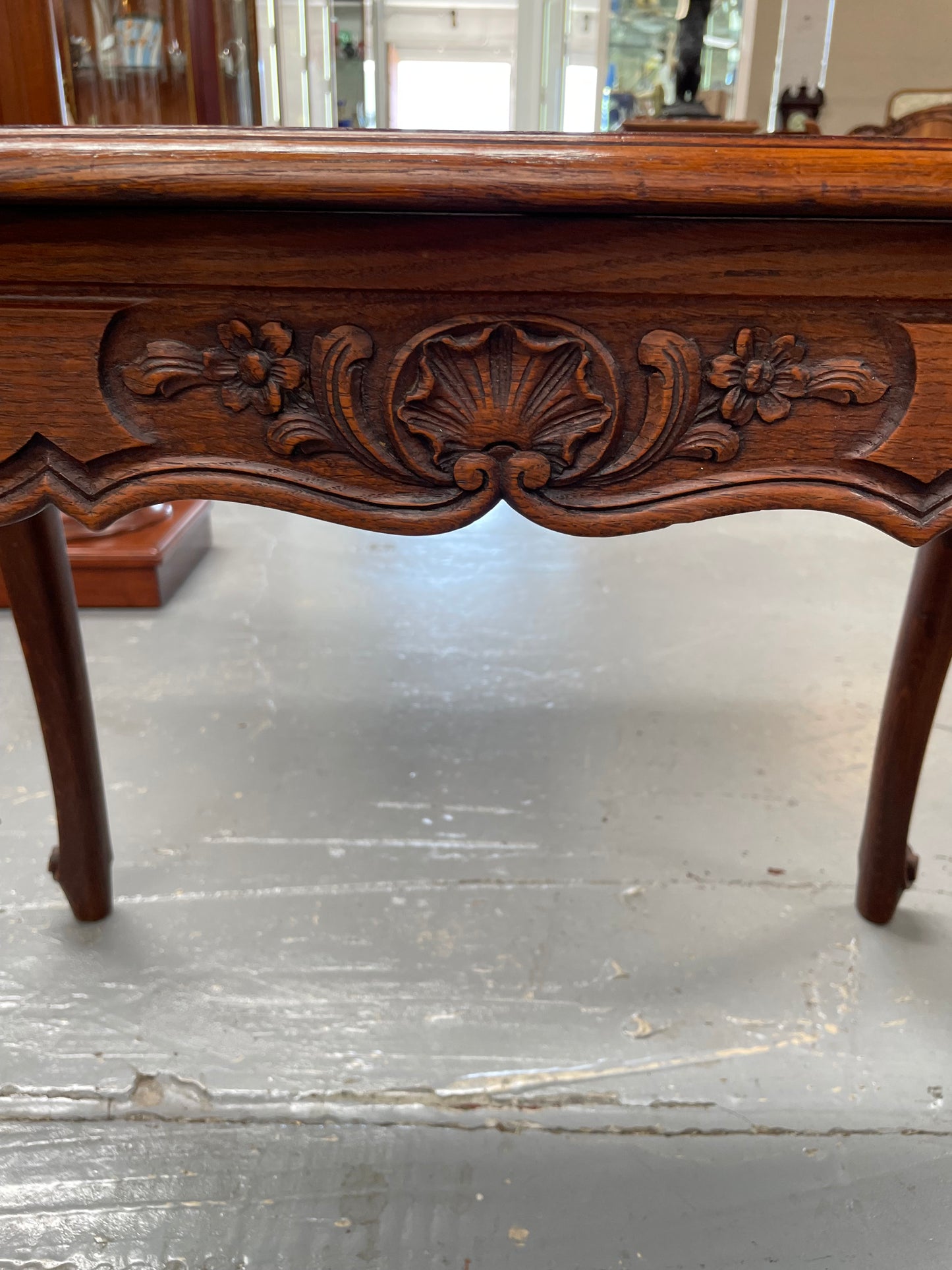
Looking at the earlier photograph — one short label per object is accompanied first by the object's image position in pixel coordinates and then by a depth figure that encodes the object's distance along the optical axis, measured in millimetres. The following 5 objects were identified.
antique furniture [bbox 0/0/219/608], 1845
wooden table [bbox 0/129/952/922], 492
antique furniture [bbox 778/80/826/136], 2041
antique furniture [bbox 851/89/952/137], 2438
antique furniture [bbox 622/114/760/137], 1053
